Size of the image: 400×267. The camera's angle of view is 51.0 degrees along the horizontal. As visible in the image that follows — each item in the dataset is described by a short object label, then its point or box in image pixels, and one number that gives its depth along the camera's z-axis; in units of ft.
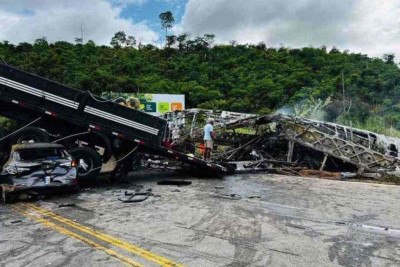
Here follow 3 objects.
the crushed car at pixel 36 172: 33.01
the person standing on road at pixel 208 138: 51.83
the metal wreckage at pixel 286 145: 49.47
